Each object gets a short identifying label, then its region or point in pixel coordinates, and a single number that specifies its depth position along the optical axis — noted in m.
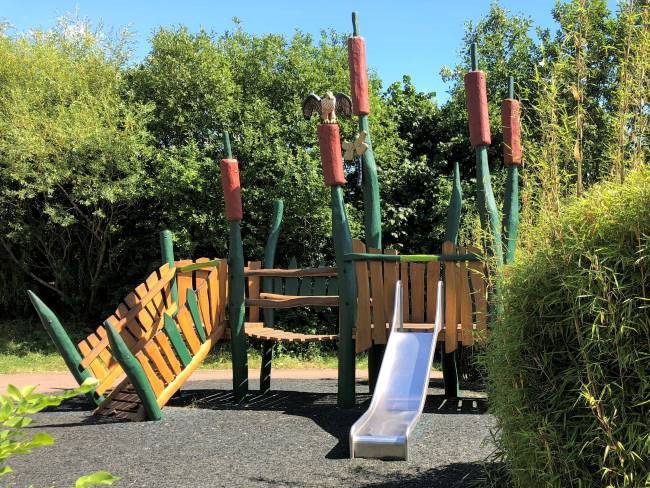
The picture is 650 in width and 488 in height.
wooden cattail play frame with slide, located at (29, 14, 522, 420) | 5.70
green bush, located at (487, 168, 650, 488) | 2.29
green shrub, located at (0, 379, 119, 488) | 1.31
